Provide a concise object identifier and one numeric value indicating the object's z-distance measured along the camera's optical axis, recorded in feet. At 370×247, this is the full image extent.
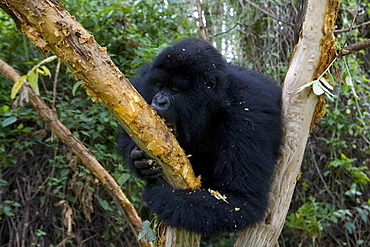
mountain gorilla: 7.48
